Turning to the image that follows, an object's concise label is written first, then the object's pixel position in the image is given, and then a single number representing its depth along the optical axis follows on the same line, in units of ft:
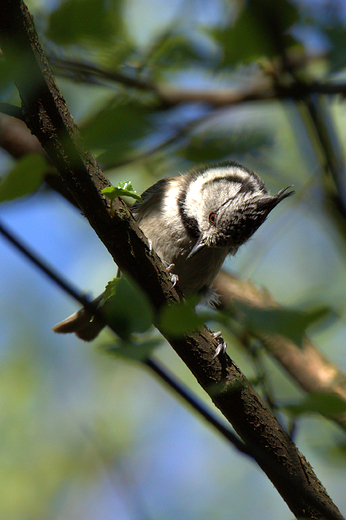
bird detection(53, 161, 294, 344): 27.09
